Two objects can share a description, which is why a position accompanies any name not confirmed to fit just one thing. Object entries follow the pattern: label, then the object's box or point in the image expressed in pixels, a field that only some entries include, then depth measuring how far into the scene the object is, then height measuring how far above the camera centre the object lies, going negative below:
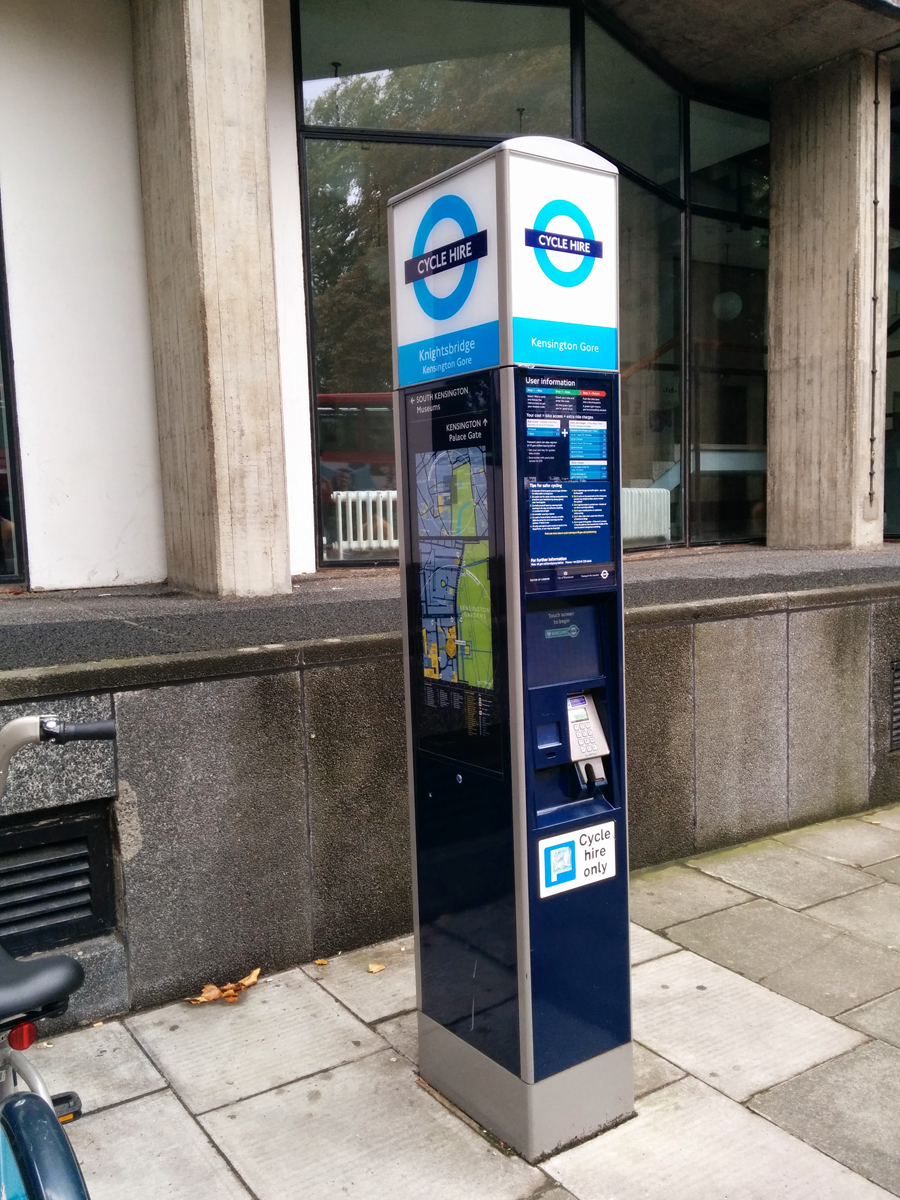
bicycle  1.84 -1.13
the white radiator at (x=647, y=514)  8.73 -0.15
